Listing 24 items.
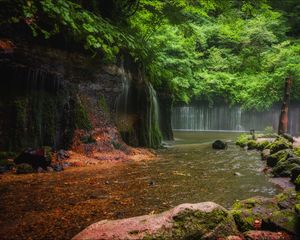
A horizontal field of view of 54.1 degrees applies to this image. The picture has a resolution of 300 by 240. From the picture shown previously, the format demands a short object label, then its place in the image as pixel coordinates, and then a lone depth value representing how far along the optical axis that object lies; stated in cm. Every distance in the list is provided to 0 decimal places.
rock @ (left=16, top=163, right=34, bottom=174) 620
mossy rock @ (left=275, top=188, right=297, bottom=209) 358
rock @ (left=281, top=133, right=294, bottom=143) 1143
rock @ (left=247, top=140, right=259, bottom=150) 1186
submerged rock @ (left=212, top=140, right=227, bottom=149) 1212
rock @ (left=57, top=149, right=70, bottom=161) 755
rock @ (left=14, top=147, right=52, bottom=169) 664
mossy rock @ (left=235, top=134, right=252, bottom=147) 1318
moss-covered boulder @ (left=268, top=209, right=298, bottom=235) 292
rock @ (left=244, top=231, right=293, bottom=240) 282
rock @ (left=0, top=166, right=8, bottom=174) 616
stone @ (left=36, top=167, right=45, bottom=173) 642
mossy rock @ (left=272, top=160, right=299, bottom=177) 615
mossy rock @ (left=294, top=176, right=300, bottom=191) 435
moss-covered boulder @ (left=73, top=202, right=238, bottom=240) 271
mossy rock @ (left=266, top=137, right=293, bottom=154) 826
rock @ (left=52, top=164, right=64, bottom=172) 666
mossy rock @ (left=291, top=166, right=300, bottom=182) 535
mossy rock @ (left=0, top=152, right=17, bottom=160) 700
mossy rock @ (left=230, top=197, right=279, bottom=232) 320
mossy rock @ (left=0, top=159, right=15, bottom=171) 634
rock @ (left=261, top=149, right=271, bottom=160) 893
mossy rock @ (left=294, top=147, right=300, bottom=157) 774
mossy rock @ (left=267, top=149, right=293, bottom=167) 714
